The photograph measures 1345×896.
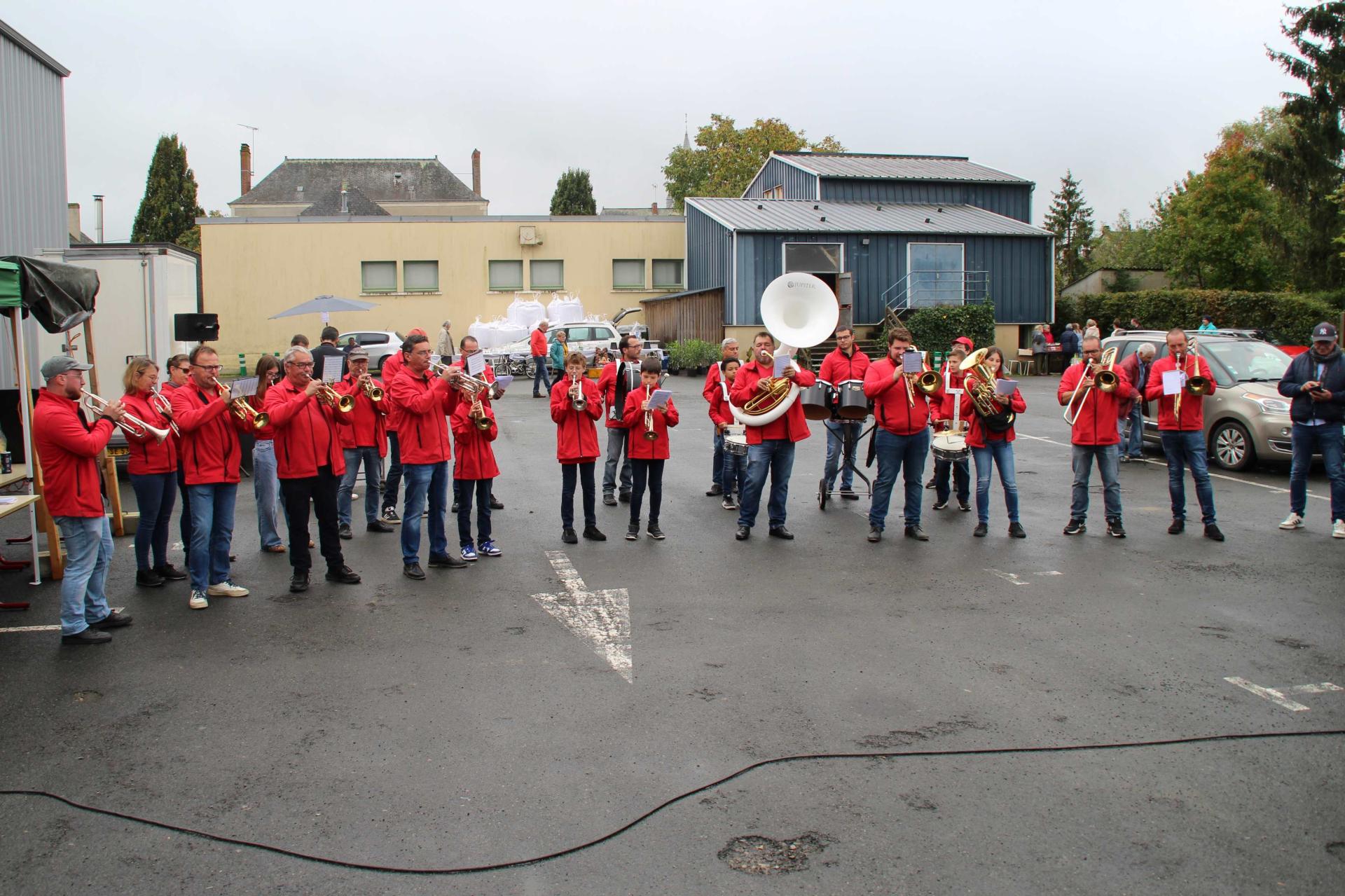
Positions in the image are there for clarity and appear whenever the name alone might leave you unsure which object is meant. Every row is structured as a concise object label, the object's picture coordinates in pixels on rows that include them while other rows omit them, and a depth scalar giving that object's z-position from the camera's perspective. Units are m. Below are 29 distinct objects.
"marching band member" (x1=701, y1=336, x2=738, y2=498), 11.14
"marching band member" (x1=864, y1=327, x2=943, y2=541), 9.70
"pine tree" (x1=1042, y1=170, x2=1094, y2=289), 81.00
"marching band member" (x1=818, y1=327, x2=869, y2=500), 10.74
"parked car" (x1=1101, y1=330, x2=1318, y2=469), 13.21
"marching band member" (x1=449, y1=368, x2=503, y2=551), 8.65
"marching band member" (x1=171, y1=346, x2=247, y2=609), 7.61
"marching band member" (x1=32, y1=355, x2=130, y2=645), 6.64
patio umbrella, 24.72
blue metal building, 32.66
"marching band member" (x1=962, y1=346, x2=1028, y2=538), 9.95
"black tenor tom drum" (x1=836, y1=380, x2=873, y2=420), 10.23
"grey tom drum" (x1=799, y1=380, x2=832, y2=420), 9.95
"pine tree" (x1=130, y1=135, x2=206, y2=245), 61.19
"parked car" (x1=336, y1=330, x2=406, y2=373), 29.38
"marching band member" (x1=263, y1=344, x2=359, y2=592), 7.95
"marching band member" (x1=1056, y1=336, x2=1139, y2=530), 9.84
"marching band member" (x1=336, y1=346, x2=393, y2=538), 10.23
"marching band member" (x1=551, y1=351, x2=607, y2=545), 9.48
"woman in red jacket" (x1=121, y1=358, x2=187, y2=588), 7.74
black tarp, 8.62
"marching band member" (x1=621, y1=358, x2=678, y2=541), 9.91
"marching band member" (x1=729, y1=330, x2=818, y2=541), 9.85
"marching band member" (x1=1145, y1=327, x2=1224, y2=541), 9.79
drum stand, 11.41
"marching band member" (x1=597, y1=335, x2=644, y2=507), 10.85
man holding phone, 9.77
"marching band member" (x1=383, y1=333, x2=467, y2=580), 8.40
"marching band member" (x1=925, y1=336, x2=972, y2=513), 11.38
